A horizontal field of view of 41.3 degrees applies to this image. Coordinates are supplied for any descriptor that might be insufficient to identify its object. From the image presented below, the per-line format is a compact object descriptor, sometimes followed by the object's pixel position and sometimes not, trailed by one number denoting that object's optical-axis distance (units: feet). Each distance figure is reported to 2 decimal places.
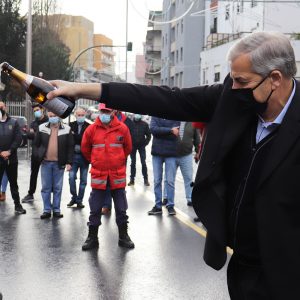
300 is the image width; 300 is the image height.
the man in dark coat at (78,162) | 23.56
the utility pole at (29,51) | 50.53
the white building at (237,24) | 75.10
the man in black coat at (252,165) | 5.45
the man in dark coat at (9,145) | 21.99
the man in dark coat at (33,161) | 24.41
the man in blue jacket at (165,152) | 22.10
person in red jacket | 16.33
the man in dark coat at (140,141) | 31.04
